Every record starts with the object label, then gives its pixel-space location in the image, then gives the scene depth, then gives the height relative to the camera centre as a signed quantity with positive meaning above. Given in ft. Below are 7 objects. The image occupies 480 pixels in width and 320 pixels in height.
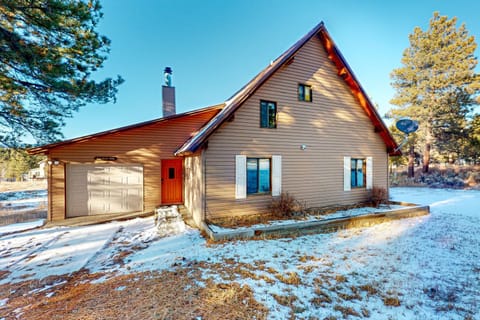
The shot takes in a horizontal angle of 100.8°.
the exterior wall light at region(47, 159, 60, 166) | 24.07 -0.34
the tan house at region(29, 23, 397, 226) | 21.79 +0.75
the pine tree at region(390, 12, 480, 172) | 53.93 +21.47
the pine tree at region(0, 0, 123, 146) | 15.78 +8.21
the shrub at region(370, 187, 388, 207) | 27.89 -5.38
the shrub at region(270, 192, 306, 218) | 22.65 -5.49
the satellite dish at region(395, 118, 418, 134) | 27.12 +4.52
